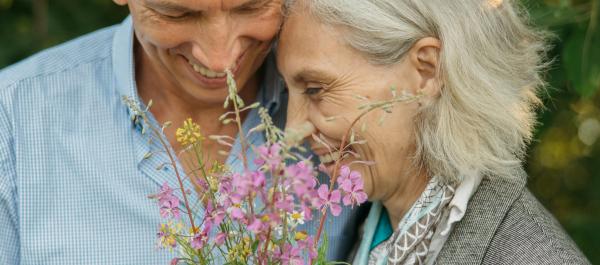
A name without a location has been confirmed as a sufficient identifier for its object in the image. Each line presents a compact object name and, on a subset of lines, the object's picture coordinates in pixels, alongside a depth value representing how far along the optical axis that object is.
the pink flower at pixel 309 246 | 1.90
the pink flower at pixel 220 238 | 1.91
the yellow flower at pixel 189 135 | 1.91
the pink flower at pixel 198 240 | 1.91
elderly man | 2.14
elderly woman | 2.11
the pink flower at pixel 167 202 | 1.93
